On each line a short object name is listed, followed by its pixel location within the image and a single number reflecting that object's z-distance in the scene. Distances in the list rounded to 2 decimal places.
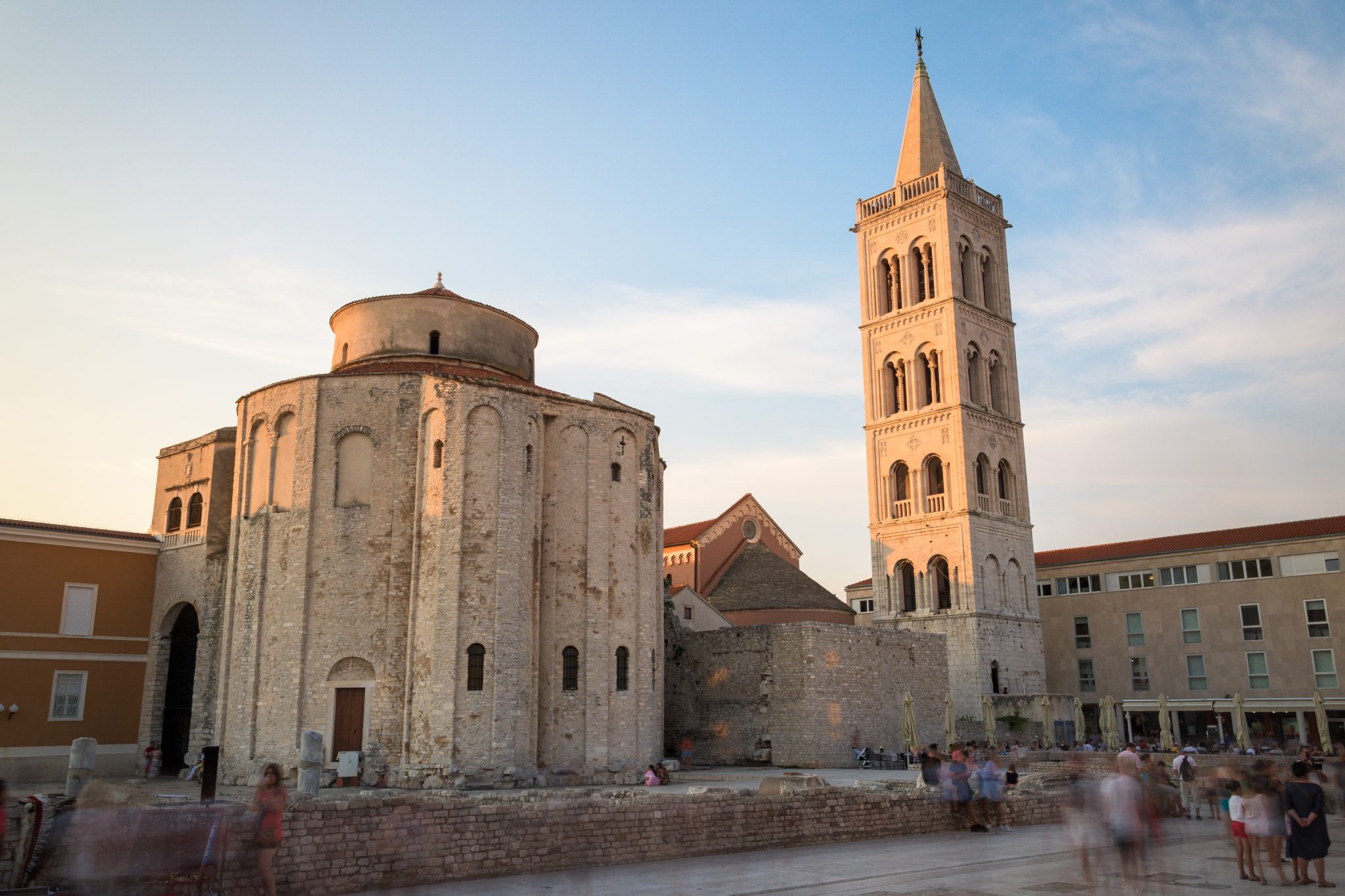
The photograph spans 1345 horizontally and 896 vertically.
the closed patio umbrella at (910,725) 32.62
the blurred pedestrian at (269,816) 10.30
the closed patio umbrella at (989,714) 36.38
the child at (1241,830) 12.40
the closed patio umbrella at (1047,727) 37.44
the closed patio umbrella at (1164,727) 32.03
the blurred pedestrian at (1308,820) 11.66
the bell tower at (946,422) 43.56
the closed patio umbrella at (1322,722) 31.23
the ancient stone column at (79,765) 19.83
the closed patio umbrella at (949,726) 34.62
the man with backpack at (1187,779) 19.80
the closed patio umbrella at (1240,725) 31.03
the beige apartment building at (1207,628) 42.41
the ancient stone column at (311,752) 20.98
